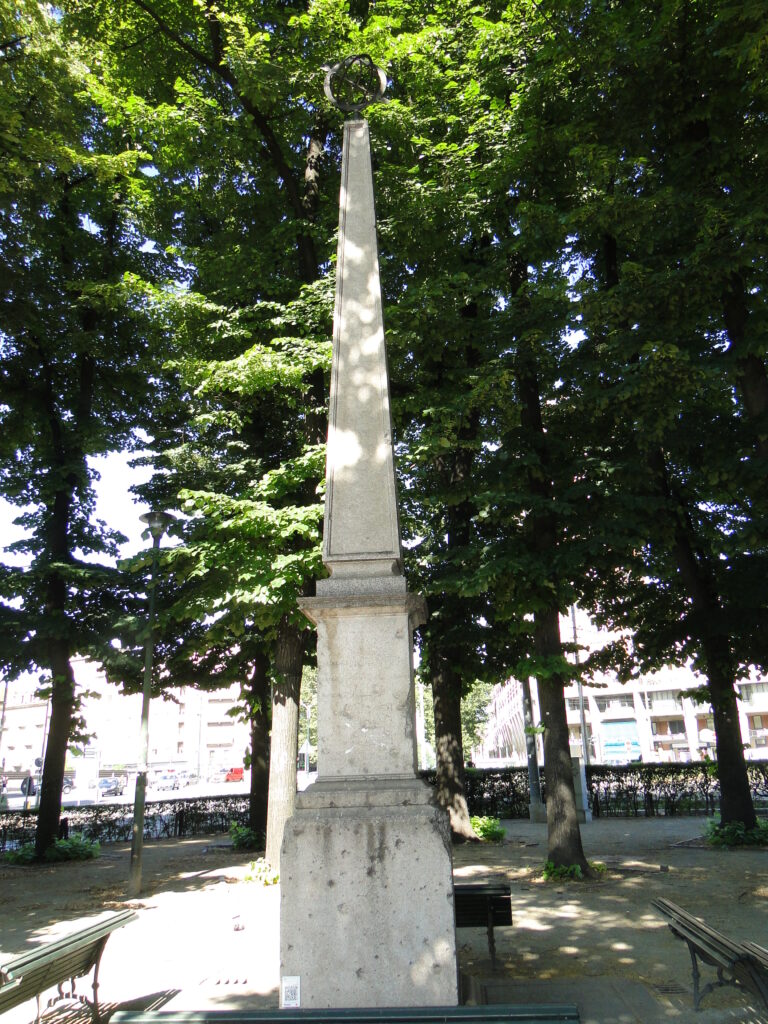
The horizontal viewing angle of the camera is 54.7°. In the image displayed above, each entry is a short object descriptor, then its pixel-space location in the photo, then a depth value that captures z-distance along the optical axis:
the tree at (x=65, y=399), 15.88
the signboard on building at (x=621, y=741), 62.66
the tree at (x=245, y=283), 11.75
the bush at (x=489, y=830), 15.69
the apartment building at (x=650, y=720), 59.47
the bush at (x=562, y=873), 10.68
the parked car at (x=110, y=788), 49.38
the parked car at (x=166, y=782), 60.19
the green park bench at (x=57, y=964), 4.11
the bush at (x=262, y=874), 11.79
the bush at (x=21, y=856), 16.78
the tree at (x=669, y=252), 9.53
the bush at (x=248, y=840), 17.50
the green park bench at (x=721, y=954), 4.26
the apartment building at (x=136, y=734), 72.31
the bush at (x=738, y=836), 14.08
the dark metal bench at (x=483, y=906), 6.38
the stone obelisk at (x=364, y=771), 4.19
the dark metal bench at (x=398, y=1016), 3.22
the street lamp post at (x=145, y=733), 11.98
